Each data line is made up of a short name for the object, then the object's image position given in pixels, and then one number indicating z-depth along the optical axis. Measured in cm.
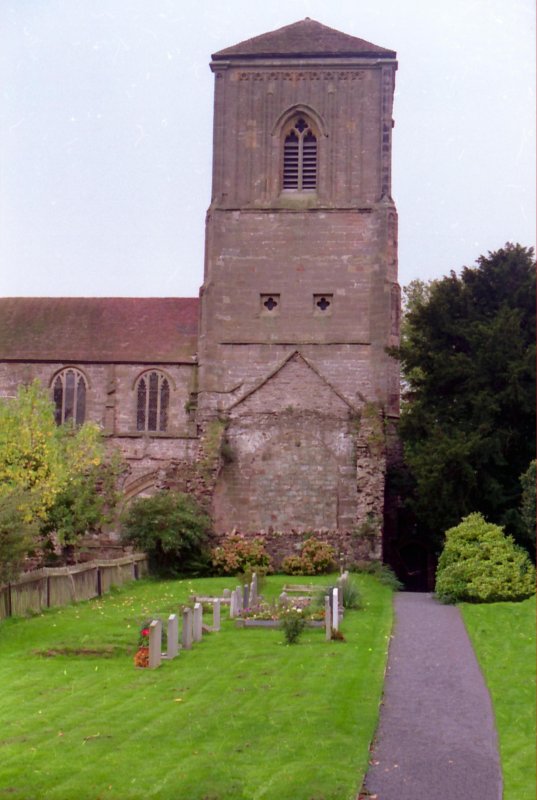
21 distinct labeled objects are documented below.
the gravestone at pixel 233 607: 2500
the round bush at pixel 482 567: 2772
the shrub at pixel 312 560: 3775
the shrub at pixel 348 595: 2645
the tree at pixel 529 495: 2869
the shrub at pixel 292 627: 2120
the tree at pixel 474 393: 3488
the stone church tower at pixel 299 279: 4131
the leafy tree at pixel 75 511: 3372
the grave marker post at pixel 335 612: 2239
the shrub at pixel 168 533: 3603
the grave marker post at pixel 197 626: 2158
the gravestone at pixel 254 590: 2690
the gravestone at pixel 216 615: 2333
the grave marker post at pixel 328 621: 2169
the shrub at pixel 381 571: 3506
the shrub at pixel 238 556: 3722
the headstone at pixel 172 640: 1948
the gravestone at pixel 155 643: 1862
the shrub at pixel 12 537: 2192
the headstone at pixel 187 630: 2070
